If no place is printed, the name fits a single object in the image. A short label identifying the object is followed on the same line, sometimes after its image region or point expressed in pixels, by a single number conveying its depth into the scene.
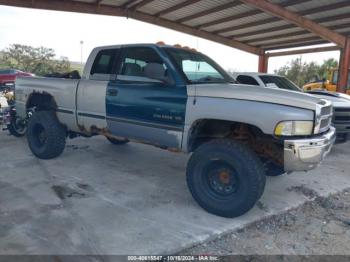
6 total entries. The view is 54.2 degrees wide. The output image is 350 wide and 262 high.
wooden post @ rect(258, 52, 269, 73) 16.78
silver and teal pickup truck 3.66
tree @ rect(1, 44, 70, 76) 35.28
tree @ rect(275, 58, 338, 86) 26.89
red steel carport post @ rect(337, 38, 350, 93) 12.48
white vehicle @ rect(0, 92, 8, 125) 8.10
